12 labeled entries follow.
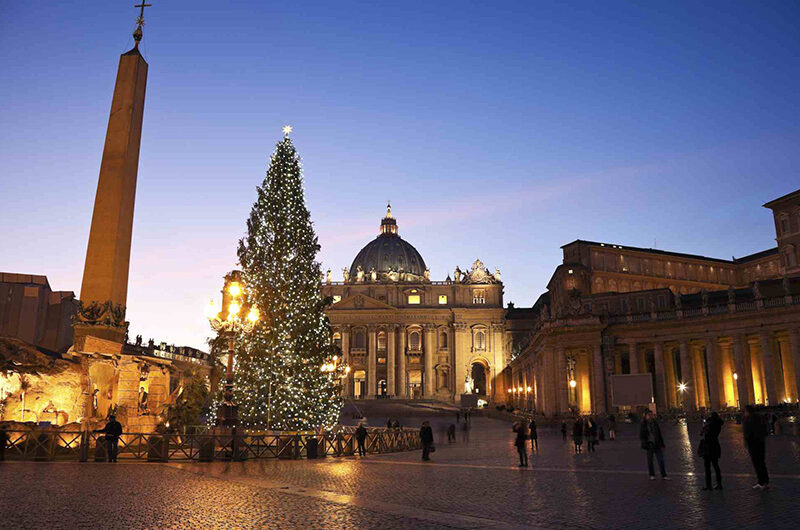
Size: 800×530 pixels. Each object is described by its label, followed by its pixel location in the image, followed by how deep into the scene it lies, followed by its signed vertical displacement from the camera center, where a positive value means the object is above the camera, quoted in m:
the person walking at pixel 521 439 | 16.53 -0.90
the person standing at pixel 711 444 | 10.95 -0.66
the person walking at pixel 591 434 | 22.88 -1.02
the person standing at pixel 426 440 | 18.98 -1.06
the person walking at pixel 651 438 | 12.56 -0.66
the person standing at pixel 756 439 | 10.58 -0.55
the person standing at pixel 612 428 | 28.92 -1.02
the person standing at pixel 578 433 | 21.94 -0.95
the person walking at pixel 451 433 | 32.28 -1.44
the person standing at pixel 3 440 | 15.24 -0.92
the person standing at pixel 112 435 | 15.42 -0.79
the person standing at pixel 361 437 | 20.08 -1.04
